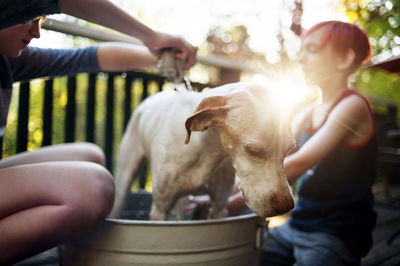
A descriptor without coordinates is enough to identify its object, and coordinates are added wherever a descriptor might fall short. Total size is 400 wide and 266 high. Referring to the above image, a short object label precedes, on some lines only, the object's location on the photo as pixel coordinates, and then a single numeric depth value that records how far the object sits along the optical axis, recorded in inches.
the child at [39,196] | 28.4
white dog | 30.5
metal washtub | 32.3
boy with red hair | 44.3
